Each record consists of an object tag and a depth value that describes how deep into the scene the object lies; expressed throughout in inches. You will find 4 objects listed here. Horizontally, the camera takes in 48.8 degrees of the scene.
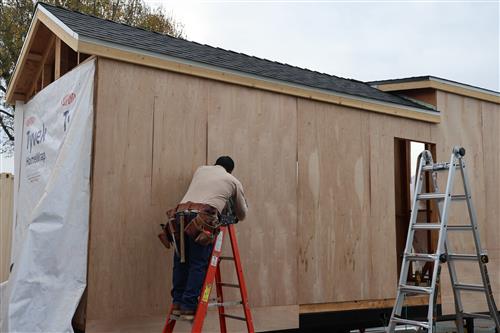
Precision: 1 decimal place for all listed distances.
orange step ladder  166.4
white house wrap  171.3
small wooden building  180.1
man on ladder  167.6
